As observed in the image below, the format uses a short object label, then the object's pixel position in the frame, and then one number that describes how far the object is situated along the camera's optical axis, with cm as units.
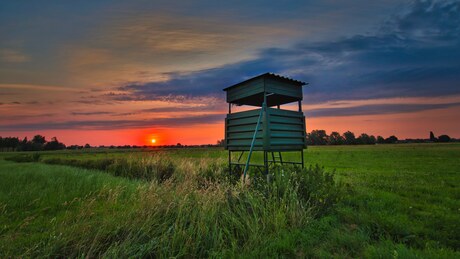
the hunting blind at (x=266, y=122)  873
